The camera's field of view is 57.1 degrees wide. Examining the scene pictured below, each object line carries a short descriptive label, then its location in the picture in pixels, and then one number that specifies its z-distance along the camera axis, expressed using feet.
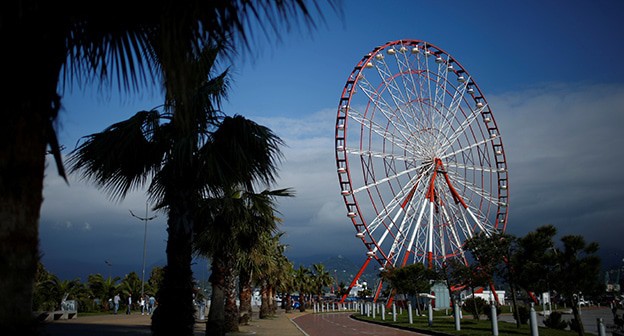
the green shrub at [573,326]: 80.18
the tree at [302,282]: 243.99
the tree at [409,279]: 145.28
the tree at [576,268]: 67.44
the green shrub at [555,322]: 83.87
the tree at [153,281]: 208.25
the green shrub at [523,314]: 97.17
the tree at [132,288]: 195.95
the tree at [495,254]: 92.79
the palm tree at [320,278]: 290.56
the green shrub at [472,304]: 132.86
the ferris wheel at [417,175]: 121.29
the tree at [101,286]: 186.70
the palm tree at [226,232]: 52.49
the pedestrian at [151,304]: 149.07
